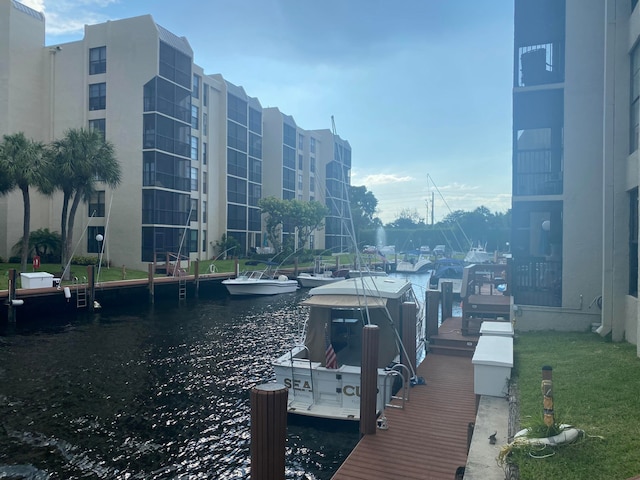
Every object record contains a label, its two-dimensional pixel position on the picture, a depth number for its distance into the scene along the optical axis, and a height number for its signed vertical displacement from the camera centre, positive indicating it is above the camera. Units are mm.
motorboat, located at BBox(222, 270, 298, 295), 38594 -3564
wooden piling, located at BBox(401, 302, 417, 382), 12891 -2434
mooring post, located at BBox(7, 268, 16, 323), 24500 -2998
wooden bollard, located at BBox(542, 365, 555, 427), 6305 -2077
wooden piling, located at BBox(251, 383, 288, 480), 5723 -2254
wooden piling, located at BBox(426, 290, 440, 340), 16828 -2499
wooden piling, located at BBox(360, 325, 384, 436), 9242 -2684
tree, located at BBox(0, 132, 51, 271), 32281 +4652
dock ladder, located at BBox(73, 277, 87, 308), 28516 -3327
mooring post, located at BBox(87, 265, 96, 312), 29031 -2766
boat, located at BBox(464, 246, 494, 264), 48234 -1501
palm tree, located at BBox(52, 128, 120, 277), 34719 +5234
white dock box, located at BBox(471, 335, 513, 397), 9164 -2463
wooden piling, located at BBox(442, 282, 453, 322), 21781 -2544
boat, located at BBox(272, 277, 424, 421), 11742 -3035
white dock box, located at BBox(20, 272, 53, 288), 27266 -2357
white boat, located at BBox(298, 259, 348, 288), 46719 -3486
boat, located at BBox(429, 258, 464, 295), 41812 -2993
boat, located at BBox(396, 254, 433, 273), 65788 -3268
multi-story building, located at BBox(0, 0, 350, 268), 42156 +11312
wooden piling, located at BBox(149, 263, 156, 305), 33688 -3293
